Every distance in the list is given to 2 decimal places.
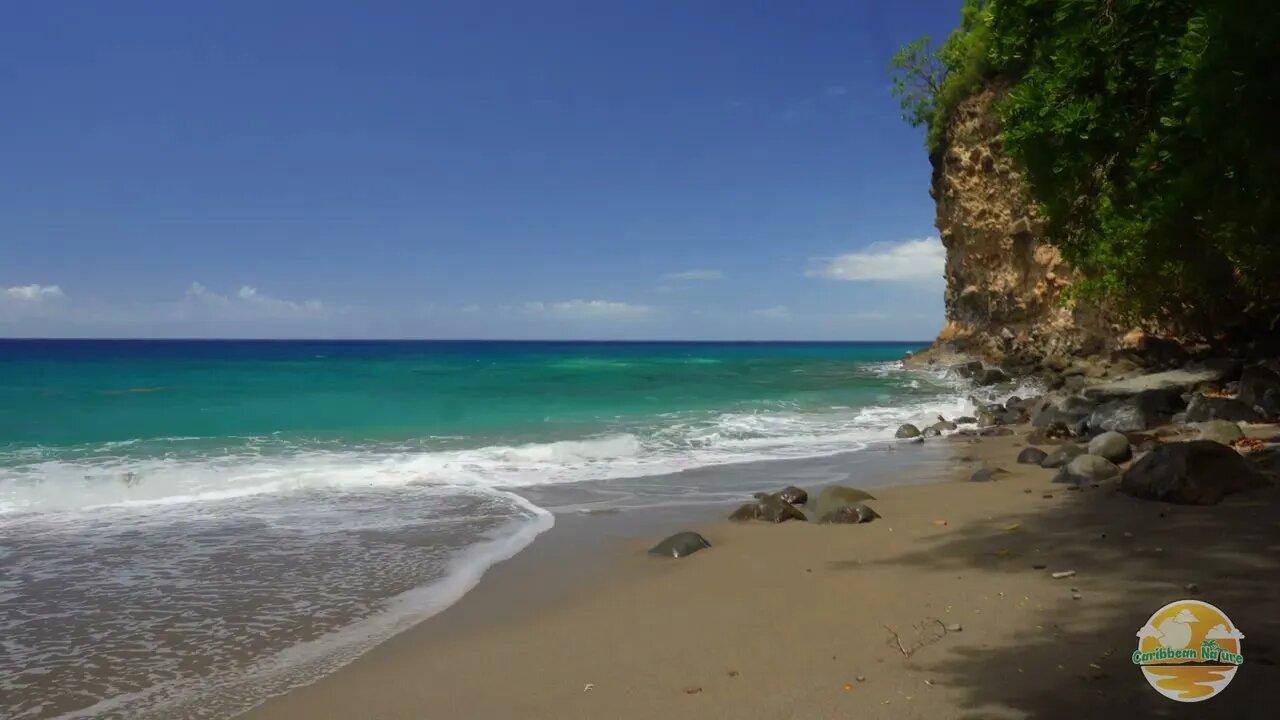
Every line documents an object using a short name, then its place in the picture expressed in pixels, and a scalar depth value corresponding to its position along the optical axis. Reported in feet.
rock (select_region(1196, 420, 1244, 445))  36.17
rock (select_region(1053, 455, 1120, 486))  29.40
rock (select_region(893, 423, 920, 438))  55.01
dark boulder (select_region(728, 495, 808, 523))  28.37
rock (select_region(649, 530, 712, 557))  24.34
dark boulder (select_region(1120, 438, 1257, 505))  23.12
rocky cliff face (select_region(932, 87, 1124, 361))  101.45
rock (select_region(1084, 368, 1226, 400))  55.47
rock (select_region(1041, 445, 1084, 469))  35.73
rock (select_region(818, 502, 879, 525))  27.14
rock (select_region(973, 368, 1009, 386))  99.60
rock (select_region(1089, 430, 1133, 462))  33.71
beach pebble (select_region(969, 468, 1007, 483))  34.24
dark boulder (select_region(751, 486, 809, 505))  31.35
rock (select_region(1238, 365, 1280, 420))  45.27
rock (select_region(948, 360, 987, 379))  112.87
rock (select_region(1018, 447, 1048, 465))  37.88
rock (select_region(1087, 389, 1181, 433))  45.50
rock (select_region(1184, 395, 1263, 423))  44.14
